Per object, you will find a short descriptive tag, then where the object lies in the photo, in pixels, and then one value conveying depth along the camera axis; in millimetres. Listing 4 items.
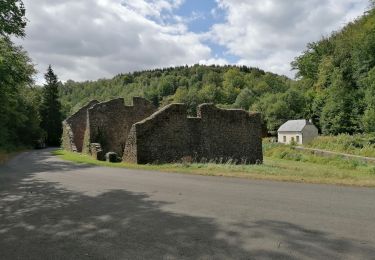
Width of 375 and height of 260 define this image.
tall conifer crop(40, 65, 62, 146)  70250
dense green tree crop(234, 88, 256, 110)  110750
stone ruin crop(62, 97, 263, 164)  21500
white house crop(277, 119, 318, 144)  68625
